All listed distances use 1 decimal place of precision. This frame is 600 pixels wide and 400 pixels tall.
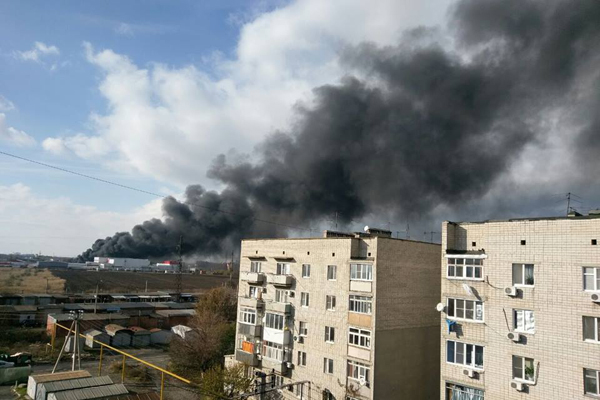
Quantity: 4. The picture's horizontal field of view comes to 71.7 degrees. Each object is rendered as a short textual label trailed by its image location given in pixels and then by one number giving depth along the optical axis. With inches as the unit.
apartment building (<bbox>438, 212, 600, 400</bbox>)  551.8
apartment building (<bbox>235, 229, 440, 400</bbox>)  787.4
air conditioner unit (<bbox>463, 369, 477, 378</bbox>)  639.5
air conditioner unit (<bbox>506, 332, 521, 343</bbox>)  601.3
